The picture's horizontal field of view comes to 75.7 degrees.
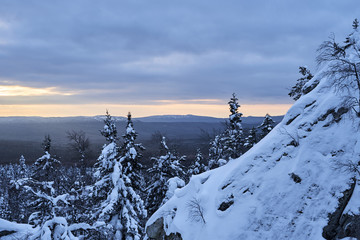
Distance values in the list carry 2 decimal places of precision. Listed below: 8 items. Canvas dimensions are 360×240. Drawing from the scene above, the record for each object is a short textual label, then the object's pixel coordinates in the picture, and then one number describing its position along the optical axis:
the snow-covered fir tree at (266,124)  31.56
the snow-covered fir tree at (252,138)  34.27
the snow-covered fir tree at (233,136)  28.06
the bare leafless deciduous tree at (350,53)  9.67
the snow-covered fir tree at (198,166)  30.45
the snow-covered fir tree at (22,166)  52.47
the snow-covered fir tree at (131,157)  19.39
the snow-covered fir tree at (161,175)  23.73
